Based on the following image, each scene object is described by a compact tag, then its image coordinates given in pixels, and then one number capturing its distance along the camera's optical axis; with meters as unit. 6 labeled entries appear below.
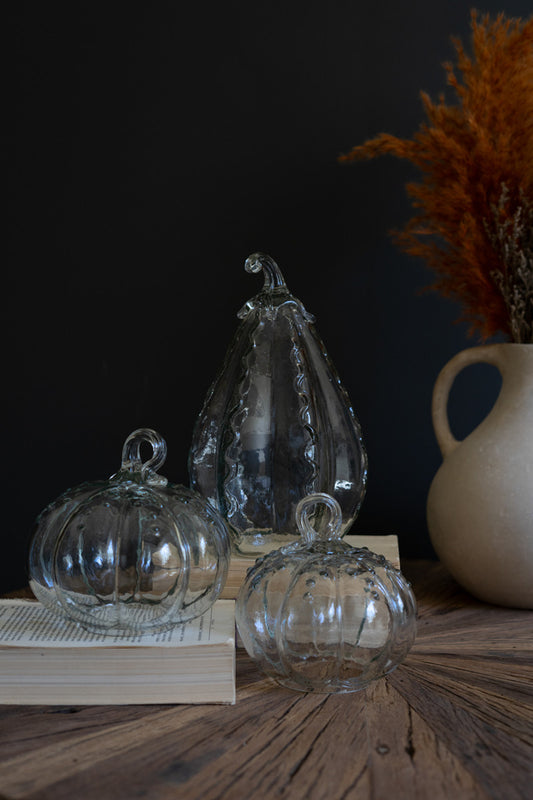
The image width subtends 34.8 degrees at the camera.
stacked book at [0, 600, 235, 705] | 0.61
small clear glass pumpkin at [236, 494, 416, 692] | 0.61
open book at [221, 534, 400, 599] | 0.82
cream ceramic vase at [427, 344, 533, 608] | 0.85
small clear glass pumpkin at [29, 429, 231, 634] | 0.63
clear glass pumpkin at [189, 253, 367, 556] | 0.82
